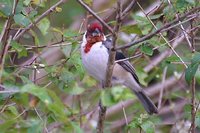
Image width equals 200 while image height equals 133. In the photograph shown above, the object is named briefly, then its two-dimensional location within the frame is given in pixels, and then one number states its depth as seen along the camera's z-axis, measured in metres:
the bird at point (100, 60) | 7.55
